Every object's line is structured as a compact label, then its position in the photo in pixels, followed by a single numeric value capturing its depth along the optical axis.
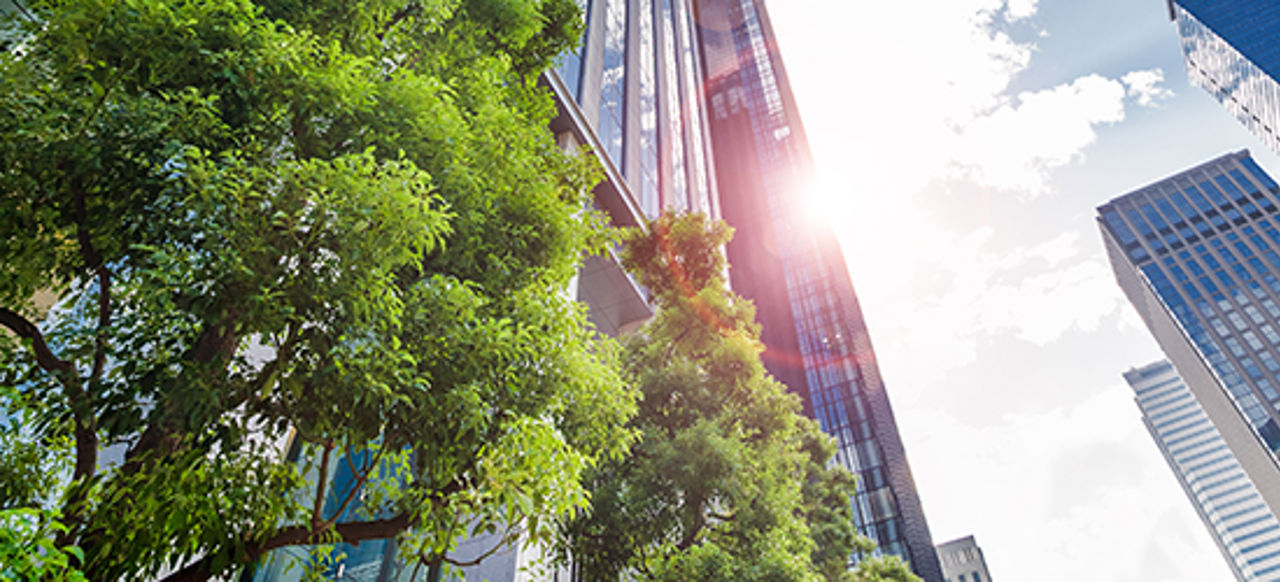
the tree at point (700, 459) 8.88
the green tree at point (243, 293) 3.17
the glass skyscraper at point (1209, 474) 126.56
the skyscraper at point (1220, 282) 86.12
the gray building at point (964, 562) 77.12
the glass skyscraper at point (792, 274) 46.72
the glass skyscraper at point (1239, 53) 76.19
